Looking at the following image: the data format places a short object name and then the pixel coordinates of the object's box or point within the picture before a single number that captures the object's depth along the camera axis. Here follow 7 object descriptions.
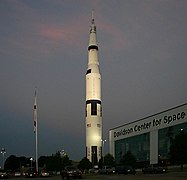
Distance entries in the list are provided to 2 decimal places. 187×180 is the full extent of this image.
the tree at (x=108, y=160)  115.73
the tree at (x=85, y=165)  115.12
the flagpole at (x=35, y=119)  60.06
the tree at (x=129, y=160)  103.69
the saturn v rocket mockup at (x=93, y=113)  121.31
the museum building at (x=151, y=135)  97.31
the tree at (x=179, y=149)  67.28
